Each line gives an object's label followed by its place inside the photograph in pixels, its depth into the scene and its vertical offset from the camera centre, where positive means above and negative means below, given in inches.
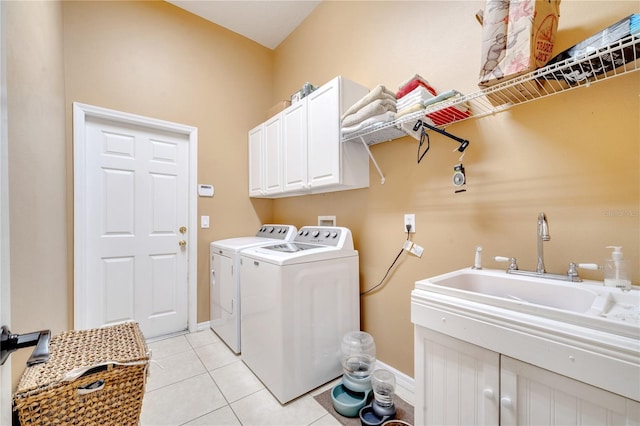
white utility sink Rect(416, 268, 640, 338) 29.0 -12.6
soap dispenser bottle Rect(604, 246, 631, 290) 37.8 -9.2
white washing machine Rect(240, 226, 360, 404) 64.2 -26.5
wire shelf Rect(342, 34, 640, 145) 37.1 +21.9
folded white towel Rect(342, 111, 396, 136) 63.5 +22.7
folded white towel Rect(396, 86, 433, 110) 59.2 +26.7
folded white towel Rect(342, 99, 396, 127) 63.9 +25.7
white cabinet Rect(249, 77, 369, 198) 75.5 +20.7
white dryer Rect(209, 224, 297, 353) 86.4 -23.5
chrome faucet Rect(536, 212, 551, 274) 44.9 -4.3
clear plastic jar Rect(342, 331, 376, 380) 70.2 -39.1
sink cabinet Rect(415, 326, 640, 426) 27.7 -22.8
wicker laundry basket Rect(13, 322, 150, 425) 30.0 -21.2
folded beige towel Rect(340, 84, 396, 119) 64.6 +29.1
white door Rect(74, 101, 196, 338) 87.7 -4.4
